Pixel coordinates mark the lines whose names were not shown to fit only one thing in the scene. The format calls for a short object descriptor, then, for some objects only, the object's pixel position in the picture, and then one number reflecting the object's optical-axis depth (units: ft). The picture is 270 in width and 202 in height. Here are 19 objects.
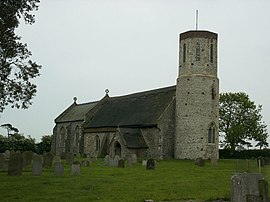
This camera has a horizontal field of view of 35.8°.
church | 123.44
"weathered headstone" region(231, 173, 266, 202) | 33.06
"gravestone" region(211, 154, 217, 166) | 96.35
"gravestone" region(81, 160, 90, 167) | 86.57
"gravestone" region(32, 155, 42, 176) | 60.70
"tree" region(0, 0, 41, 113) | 48.73
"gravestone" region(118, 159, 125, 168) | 84.06
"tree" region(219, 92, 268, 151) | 177.37
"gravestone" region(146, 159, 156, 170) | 79.10
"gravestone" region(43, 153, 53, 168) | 75.73
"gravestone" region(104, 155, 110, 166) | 89.85
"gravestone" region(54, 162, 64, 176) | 61.41
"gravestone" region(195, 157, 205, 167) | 93.50
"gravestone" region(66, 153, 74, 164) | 95.03
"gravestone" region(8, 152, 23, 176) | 60.39
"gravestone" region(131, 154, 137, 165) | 95.65
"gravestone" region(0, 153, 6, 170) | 71.51
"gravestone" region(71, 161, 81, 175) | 62.95
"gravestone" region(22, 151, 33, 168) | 75.55
